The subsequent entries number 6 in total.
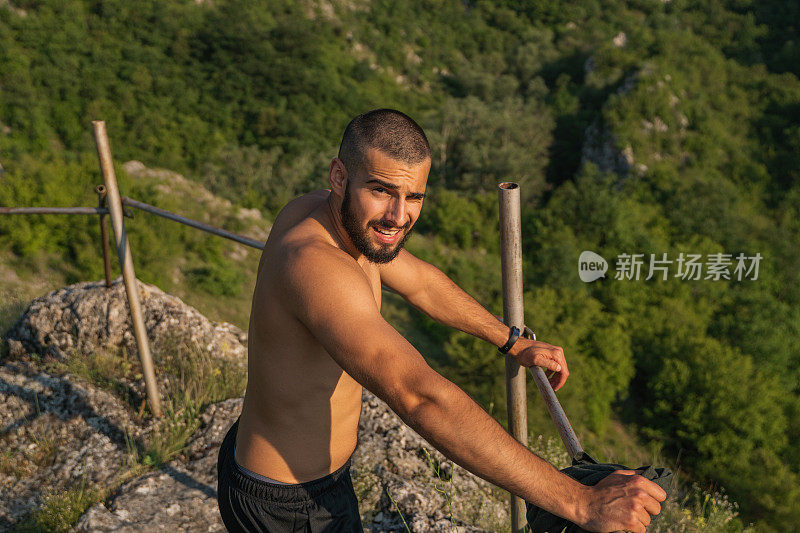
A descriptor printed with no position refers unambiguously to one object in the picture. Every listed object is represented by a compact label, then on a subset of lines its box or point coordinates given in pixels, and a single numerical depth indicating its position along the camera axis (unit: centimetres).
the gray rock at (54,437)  327
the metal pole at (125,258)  317
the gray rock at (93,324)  430
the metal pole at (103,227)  331
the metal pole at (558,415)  175
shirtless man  138
